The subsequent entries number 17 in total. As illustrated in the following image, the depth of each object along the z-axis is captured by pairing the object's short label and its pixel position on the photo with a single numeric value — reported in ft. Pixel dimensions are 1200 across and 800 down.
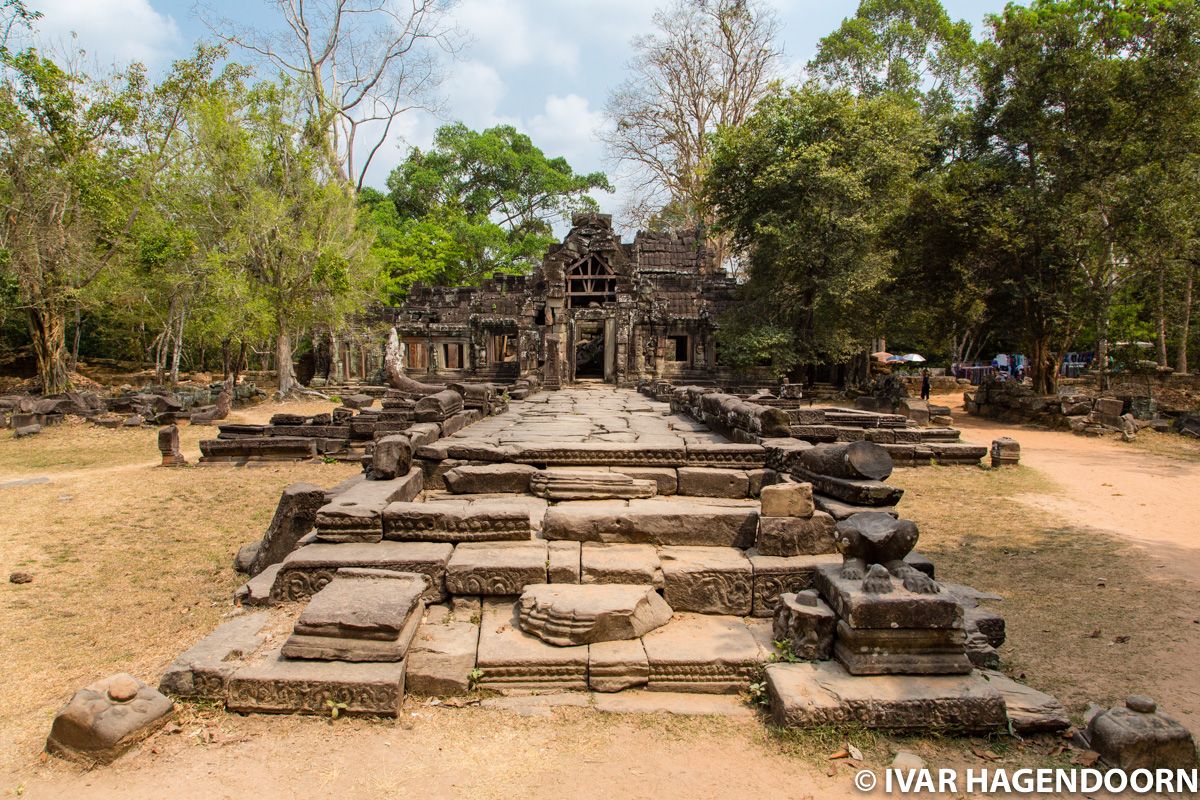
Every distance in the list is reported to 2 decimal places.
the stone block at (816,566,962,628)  11.44
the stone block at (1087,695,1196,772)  9.52
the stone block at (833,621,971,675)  11.32
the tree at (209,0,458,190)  80.64
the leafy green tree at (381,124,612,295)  117.50
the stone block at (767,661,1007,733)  10.55
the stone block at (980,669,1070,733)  10.65
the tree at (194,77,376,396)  69.62
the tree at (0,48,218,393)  58.08
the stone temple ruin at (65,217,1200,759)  11.11
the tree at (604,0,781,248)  98.02
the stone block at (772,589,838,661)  12.07
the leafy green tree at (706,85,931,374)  67.21
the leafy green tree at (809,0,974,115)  106.52
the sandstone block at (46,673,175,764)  9.68
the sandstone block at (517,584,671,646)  12.57
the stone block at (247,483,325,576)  17.90
